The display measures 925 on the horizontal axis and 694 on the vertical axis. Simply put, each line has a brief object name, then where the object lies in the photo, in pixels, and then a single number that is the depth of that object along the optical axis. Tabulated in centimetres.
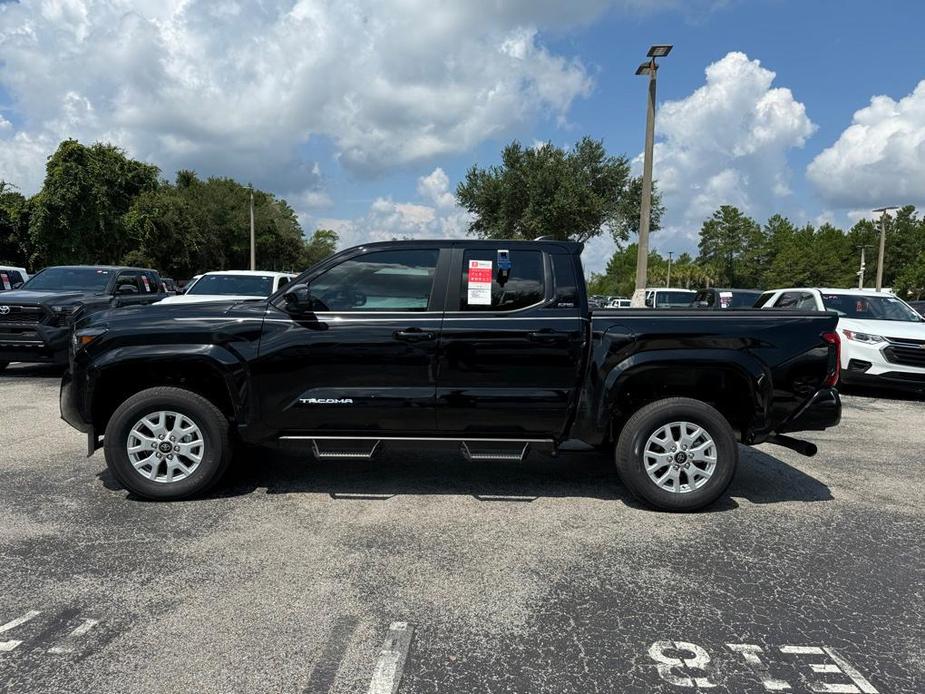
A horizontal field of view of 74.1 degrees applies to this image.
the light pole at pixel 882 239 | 3892
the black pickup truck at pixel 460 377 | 435
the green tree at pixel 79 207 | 3017
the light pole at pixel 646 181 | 1405
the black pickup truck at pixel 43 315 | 933
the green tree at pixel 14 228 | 3550
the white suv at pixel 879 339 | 903
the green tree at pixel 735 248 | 9012
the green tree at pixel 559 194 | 2806
